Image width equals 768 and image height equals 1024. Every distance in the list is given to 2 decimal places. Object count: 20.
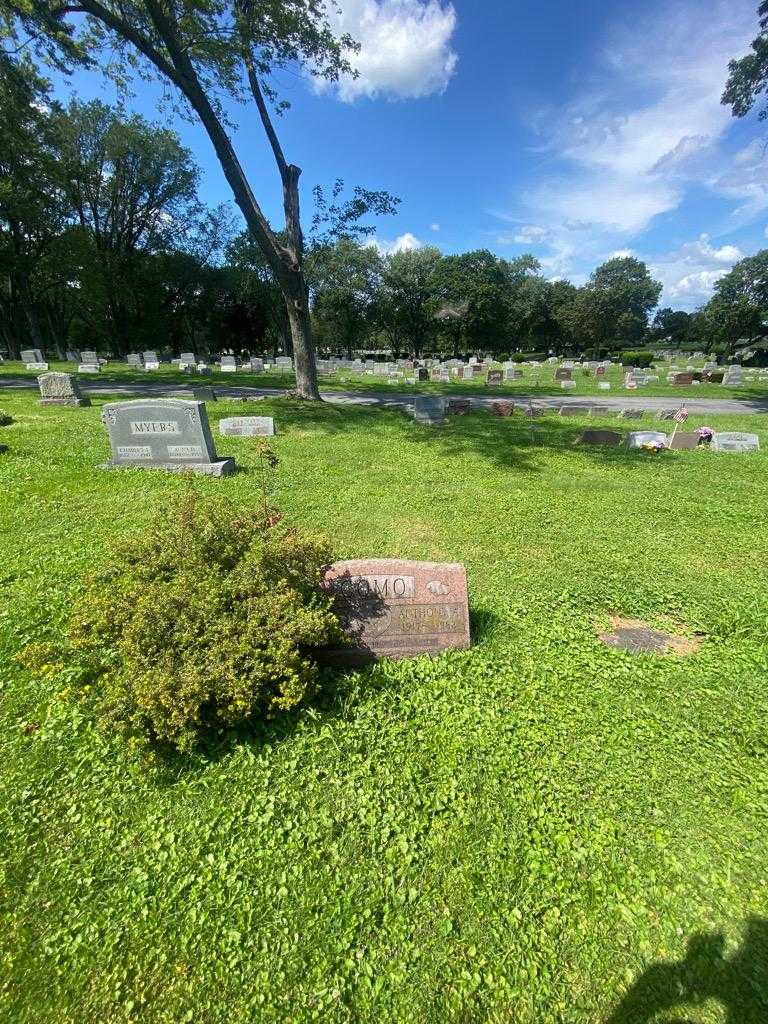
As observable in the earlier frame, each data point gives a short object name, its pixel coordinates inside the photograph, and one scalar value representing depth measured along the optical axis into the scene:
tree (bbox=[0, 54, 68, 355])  22.66
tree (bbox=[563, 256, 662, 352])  57.47
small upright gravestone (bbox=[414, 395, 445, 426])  13.05
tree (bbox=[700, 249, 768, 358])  57.66
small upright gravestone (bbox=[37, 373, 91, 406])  13.29
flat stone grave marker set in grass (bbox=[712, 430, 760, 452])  9.80
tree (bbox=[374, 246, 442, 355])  50.09
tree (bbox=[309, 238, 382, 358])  45.78
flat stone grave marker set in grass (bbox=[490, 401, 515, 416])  14.39
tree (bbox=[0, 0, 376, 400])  10.01
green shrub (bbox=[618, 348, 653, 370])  40.75
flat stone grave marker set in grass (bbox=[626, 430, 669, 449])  9.68
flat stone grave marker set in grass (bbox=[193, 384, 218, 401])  15.44
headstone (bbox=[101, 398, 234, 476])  7.44
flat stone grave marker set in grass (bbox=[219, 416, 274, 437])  10.23
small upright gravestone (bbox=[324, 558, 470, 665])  3.35
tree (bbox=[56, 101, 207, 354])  31.06
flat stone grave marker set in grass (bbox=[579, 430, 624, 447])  10.26
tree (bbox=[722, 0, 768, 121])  15.93
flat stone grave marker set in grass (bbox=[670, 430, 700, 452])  9.81
